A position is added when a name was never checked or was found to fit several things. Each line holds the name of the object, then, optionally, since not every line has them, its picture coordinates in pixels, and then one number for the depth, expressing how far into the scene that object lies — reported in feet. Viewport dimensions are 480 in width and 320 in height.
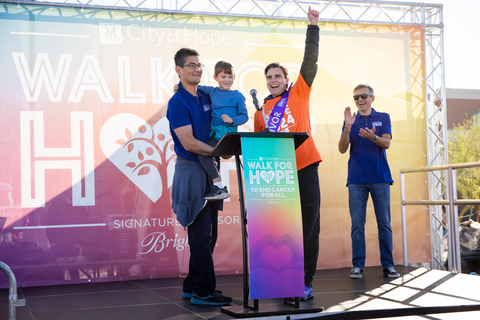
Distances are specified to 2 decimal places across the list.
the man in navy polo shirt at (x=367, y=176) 13.91
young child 9.73
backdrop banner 14.23
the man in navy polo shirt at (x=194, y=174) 9.55
